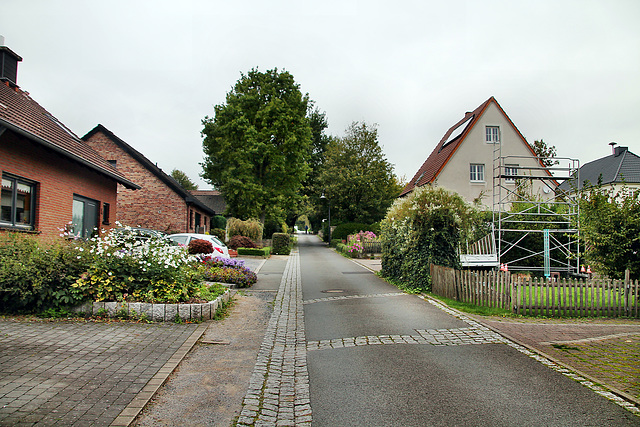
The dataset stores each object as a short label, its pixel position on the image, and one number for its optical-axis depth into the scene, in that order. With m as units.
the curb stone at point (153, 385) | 4.00
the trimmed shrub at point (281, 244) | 34.03
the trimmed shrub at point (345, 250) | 31.03
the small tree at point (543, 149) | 44.31
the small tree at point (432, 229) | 13.12
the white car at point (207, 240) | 18.16
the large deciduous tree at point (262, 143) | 36.81
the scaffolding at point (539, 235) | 18.08
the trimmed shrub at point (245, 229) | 33.47
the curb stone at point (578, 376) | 4.60
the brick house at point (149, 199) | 28.98
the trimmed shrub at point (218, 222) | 45.09
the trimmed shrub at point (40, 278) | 7.75
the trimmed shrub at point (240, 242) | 31.05
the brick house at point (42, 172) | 11.67
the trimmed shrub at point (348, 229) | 44.09
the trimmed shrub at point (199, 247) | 16.69
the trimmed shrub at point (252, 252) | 29.22
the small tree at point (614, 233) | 10.38
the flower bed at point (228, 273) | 13.50
